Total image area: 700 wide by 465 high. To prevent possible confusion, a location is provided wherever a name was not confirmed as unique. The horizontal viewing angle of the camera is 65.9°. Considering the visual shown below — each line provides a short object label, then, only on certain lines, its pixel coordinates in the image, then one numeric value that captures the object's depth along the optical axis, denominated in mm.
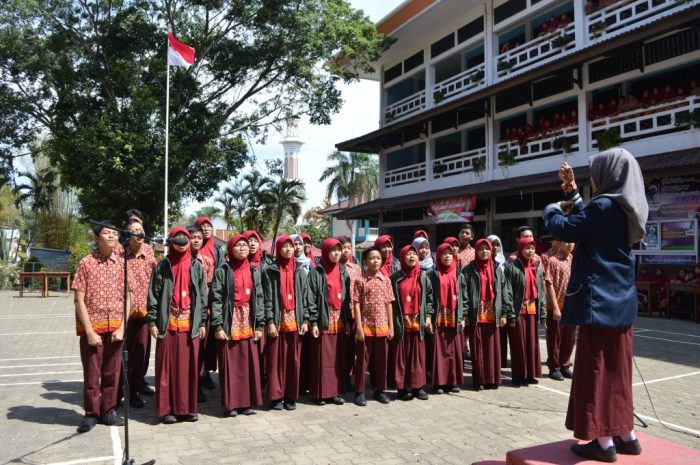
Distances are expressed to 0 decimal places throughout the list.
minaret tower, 101188
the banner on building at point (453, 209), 17594
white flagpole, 17516
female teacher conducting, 3293
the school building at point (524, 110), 13117
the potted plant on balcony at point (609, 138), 14312
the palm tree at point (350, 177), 41531
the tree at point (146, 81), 17875
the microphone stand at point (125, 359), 3859
